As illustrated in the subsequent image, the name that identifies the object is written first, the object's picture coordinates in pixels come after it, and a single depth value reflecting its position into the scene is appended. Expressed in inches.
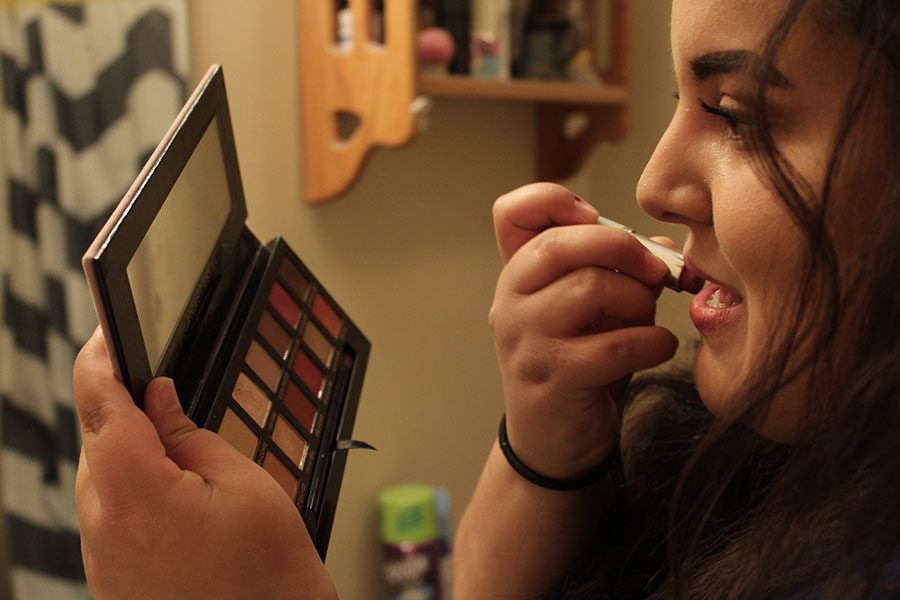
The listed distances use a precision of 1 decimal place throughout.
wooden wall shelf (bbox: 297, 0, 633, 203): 37.6
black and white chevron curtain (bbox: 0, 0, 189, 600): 32.4
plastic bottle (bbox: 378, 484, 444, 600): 43.6
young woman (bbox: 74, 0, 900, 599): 11.9
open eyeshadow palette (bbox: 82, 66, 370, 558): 12.8
